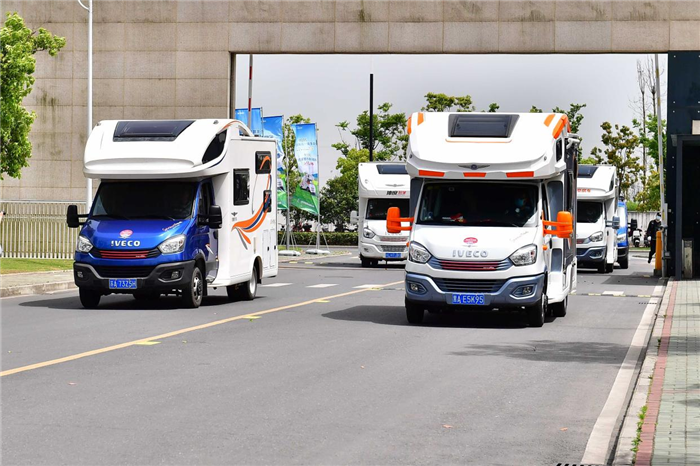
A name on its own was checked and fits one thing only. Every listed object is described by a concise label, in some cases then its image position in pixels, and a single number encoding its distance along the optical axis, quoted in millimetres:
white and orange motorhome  16875
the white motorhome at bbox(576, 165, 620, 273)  36188
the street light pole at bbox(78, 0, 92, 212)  33656
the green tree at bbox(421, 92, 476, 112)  73938
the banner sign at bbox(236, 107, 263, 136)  42188
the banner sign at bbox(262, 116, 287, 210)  43438
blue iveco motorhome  19109
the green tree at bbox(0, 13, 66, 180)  31594
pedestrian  43347
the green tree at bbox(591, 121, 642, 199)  78312
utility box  31641
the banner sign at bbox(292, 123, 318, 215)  45750
